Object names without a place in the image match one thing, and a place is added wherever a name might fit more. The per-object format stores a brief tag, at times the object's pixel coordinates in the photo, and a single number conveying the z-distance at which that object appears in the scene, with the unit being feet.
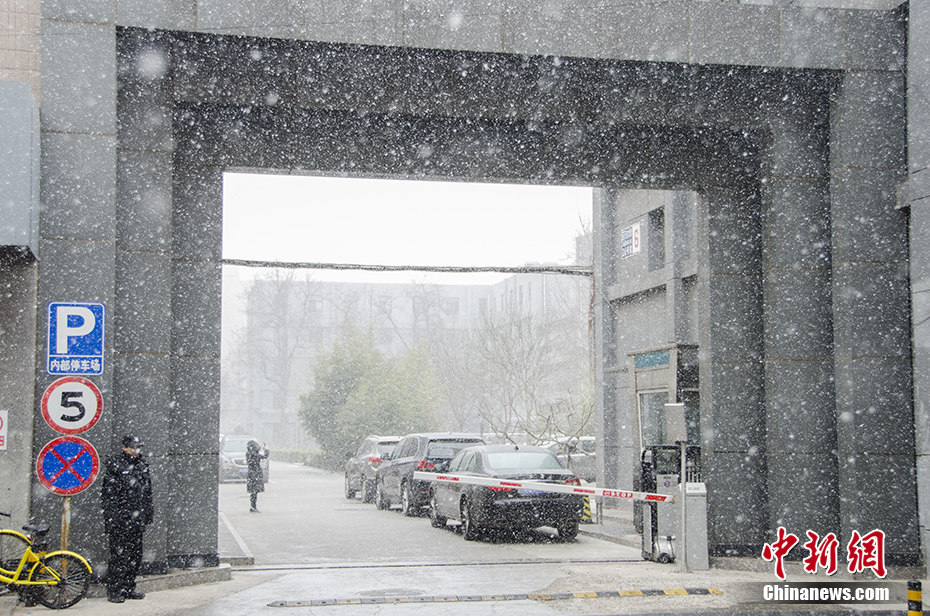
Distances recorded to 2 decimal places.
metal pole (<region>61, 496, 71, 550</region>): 32.68
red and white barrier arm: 42.11
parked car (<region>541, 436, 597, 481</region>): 87.92
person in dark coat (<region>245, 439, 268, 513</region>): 75.41
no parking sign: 31.76
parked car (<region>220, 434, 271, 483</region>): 123.85
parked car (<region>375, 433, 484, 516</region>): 67.56
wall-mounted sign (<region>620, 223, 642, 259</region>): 69.41
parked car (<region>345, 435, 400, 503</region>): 81.96
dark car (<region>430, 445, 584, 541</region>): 50.75
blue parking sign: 33.81
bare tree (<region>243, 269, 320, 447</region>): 264.93
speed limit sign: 31.81
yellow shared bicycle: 31.32
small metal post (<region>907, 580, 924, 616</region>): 18.56
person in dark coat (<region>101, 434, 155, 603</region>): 33.01
